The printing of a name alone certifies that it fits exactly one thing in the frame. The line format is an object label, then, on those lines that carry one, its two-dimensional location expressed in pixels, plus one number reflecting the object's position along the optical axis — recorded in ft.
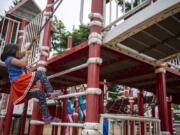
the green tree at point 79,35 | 60.80
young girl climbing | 12.13
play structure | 10.17
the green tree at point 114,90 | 54.75
